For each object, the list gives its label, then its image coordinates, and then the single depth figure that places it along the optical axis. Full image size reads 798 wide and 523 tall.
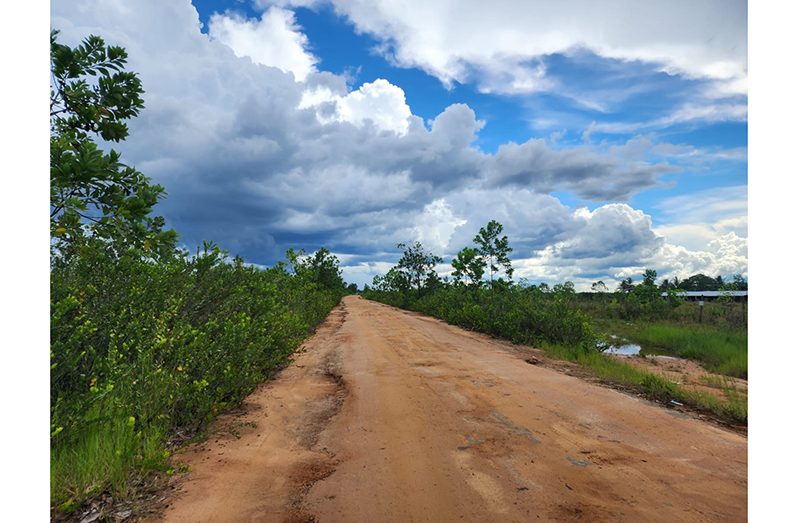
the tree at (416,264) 34.97
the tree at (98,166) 3.10
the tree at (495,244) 21.42
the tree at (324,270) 32.94
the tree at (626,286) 36.70
